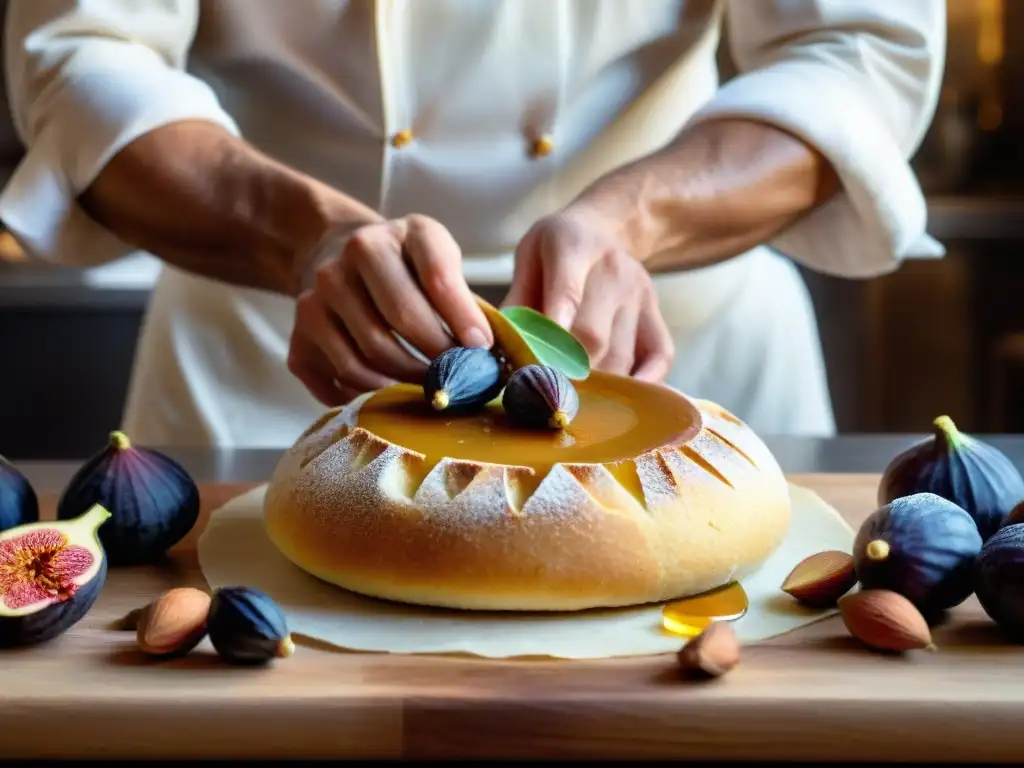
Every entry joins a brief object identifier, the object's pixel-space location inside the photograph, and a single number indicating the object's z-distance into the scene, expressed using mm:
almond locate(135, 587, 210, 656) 771
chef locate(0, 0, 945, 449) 1371
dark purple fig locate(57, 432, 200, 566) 947
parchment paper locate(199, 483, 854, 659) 799
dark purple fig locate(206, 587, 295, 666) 757
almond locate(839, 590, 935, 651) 772
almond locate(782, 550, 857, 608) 860
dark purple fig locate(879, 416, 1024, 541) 930
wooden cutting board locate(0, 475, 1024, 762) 717
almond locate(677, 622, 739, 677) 740
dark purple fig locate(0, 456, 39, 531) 934
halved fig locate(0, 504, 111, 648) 790
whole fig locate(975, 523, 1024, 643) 780
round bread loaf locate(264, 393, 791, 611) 833
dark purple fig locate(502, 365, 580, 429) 927
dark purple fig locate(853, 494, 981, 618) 815
